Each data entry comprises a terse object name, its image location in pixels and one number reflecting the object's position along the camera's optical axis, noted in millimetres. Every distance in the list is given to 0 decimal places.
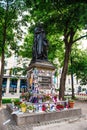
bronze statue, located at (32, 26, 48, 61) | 5791
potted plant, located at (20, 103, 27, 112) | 4593
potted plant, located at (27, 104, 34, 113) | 4621
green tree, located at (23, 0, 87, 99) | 8596
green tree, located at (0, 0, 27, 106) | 8866
